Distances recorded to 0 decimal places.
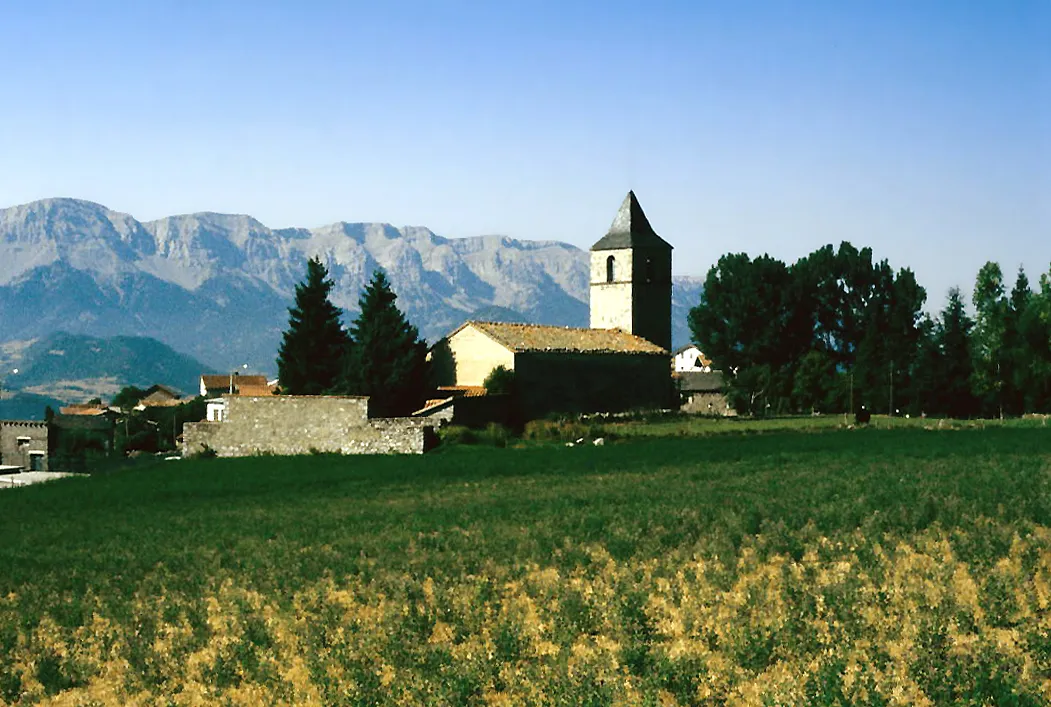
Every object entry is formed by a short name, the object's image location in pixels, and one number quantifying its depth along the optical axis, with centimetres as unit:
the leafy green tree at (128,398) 14550
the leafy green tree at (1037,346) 7994
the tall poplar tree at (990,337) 8394
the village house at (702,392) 10444
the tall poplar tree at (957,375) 8526
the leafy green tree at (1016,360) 8138
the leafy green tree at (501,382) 5572
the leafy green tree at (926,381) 8500
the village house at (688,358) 18946
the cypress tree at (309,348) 5969
